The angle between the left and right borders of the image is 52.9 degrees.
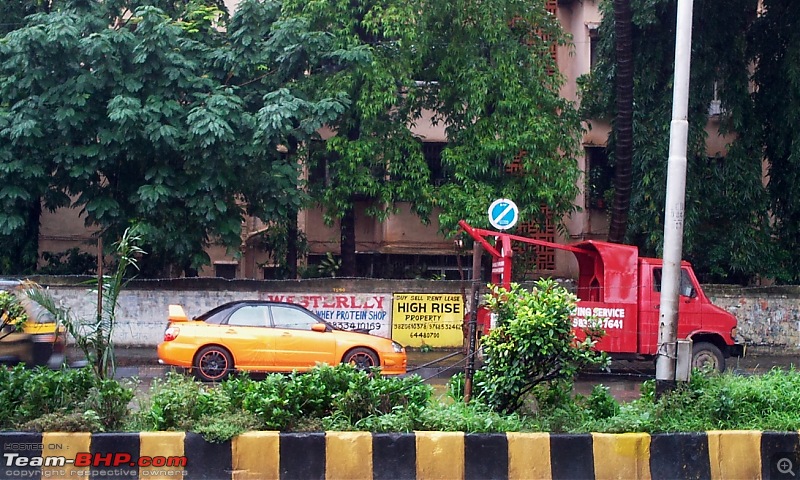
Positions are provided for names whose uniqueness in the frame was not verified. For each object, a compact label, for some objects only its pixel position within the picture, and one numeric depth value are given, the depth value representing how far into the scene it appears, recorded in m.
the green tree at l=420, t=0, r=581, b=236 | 17.00
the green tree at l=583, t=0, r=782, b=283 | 18.00
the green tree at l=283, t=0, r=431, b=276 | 16.45
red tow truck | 13.68
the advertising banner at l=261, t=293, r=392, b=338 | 17.88
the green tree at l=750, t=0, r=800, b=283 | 17.75
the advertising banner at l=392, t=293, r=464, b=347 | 18.22
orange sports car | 12.99
